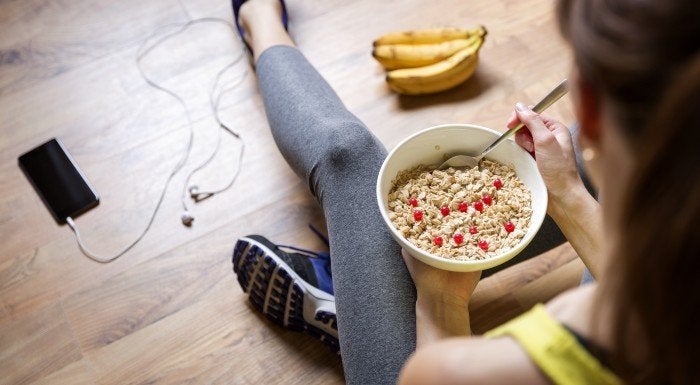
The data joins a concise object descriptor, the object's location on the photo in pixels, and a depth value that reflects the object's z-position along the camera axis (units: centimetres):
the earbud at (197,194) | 131
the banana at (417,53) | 137
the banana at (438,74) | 134
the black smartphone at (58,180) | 130
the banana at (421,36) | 140
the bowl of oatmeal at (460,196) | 88
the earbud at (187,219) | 128
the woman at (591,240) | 36
